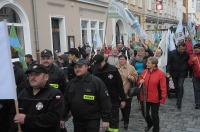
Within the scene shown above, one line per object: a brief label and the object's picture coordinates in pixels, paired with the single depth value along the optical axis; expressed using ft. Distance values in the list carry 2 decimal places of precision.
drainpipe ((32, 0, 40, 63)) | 40.98
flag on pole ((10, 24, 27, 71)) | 22.54
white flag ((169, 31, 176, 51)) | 31.38
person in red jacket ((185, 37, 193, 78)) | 39.88
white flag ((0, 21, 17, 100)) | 9.73
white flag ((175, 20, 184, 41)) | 39.60
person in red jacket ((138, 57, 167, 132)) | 18.28
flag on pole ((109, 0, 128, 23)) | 35.04
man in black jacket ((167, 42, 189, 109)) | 25.27
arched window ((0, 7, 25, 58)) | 37.78
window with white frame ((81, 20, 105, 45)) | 58.29
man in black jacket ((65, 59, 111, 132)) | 13.25
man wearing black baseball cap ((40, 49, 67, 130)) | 15.99
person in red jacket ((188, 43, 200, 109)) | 25.17
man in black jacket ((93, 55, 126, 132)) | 17.54
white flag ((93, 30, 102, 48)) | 46.01
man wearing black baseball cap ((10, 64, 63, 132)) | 9.91
